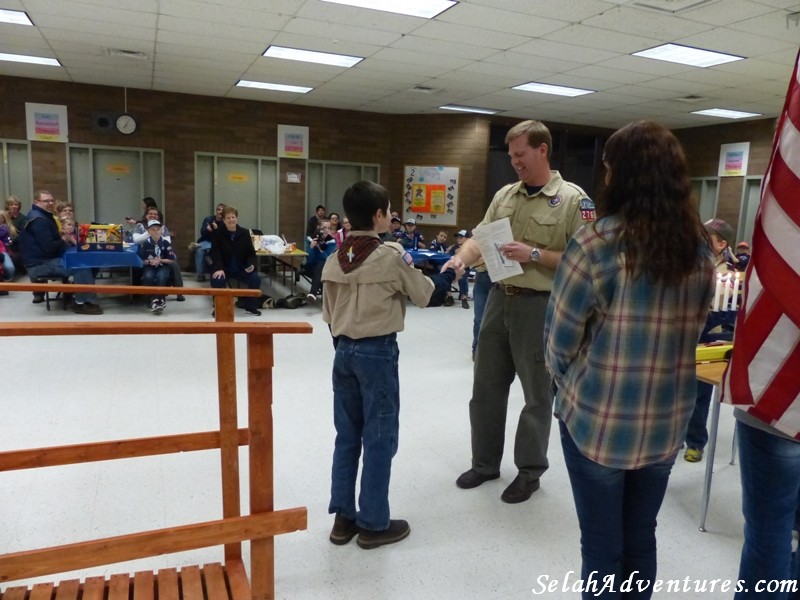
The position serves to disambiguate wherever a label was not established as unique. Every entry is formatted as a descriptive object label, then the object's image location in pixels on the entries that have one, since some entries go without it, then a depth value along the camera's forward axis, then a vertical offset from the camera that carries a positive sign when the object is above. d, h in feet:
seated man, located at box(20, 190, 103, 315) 20.75 -1.71
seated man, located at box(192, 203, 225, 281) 27.81 -2.09
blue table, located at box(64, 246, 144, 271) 20.66 -2.03
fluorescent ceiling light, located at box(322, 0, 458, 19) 16.31 +5.85
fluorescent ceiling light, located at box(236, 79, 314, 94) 27.89 +5.97
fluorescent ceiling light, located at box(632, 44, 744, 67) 19.85 +5.86
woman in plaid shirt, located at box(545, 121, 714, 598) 4.55 -0.92
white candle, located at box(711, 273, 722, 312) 8.97 -1.10
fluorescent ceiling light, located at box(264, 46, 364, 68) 22.02 +5.94
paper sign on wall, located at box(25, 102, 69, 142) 28.68 +3.89
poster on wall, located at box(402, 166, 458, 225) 34.76 +1.14
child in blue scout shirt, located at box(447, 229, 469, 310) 25.49 -3.13
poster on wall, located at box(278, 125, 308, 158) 33.42 +3.92
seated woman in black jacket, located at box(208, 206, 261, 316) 21.79 -1.79
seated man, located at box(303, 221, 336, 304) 24.71 -1.74
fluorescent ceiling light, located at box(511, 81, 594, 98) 26.44 +5.94
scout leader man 7.89 -1.29
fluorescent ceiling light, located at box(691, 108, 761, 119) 31.24 +6.05
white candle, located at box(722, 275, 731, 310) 8.85 -1.05
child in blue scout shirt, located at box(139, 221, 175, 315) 22.56 -2.03
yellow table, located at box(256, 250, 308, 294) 24.18 -2.54
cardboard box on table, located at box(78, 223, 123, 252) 21.29 -1.30
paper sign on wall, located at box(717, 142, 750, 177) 34.76 +3.96
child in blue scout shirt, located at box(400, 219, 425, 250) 29.09 -1.26
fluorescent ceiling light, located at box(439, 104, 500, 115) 32.01 +5.93
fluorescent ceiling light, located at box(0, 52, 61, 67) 23.99 +5.88
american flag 3.89 -0.51
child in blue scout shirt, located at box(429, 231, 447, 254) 27.73 -1.42
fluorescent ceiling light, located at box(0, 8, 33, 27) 18.20 +5.81
